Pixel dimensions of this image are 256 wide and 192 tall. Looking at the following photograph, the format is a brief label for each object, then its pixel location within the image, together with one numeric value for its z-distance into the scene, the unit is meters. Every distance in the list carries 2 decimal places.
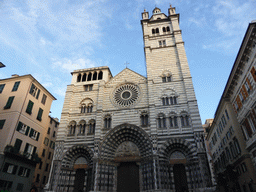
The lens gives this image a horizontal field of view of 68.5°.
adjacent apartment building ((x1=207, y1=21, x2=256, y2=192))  14.63
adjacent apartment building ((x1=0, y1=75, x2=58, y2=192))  18.97
